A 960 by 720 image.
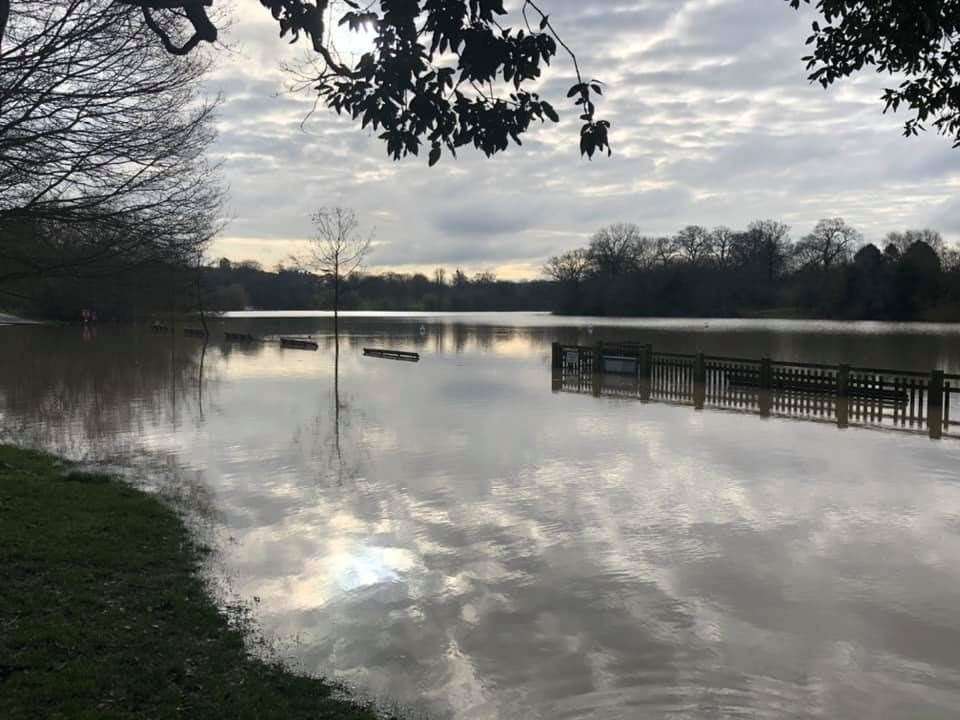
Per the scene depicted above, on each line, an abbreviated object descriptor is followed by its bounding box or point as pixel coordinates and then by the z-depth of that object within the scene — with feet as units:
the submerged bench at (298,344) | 134.10
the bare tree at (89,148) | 22.25
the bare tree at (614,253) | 412.36
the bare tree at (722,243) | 417.28
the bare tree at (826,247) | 364.38
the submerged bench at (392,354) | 112.14
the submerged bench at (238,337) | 157.38
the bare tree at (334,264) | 123.33
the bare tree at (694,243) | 421.59
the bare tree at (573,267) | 434.30
